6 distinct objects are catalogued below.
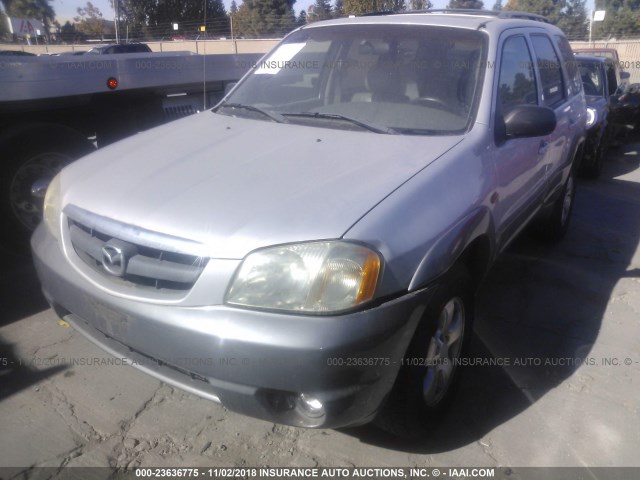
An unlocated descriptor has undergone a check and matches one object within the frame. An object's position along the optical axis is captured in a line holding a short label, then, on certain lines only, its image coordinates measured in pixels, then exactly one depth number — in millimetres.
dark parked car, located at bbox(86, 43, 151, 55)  15334
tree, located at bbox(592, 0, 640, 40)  47331
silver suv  2117
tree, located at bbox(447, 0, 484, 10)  44022
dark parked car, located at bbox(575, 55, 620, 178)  7766
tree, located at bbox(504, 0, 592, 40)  57006
